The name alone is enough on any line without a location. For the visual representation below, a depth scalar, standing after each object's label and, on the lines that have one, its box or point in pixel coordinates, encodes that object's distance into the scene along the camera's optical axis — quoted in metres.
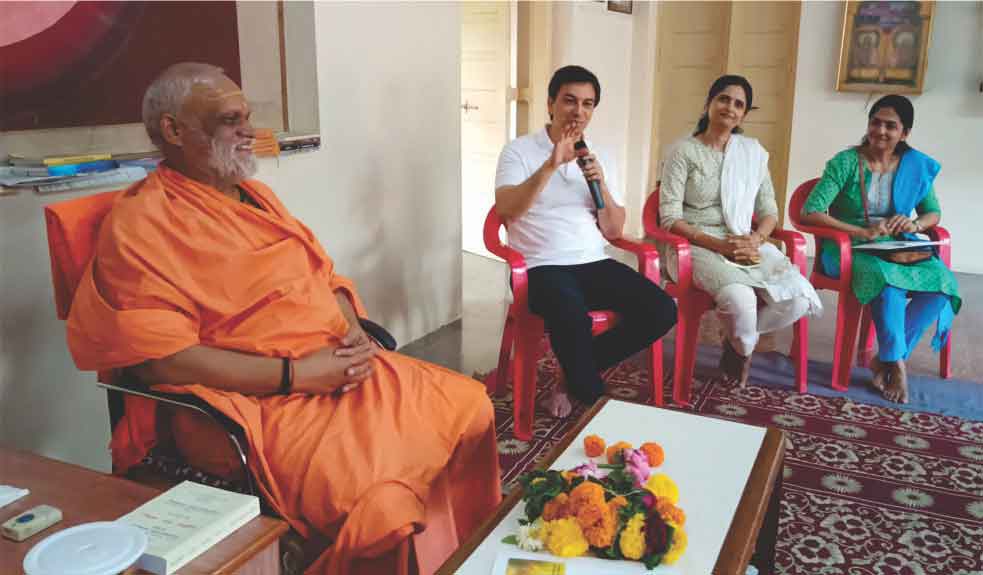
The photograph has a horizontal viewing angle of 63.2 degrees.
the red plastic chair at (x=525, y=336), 2.70
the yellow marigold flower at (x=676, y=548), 1.30
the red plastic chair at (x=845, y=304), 3.12
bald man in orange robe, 1.59
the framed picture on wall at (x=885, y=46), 5.01
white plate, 1.04
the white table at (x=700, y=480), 1.33
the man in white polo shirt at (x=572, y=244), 2.62
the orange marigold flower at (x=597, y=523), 1.29
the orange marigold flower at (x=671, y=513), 1.34
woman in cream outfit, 2.94
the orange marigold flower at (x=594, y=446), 1.66
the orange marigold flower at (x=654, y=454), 1.63
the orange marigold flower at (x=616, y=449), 1.63
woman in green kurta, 3.03
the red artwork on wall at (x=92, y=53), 1.96
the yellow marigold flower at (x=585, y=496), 1.33
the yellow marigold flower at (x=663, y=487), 1.47
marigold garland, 1.29
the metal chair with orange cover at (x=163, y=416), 1.62
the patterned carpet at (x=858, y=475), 2.02
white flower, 1.33
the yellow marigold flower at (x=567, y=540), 1.30
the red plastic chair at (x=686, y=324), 2.97
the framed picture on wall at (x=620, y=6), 5.70
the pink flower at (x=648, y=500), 1.36
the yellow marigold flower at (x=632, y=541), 1.28
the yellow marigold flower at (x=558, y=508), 1.35
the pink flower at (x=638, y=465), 1.51
